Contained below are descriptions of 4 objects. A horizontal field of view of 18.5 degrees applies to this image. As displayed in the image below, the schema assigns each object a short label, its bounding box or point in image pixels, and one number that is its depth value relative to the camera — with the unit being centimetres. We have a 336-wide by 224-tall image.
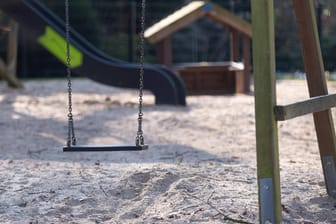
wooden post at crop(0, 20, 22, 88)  1682
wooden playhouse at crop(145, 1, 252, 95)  1527
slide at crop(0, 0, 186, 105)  1288
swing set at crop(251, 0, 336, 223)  429
